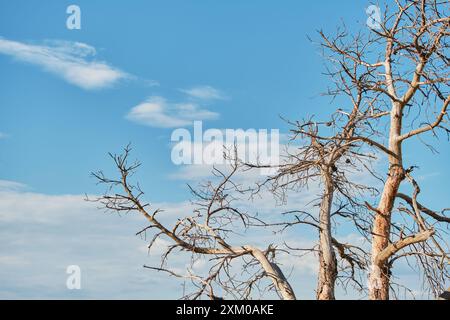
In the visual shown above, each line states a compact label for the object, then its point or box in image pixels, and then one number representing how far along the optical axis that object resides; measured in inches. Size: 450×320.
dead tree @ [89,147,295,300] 366.9
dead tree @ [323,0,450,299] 359.9
